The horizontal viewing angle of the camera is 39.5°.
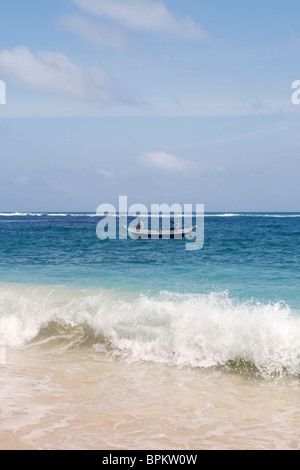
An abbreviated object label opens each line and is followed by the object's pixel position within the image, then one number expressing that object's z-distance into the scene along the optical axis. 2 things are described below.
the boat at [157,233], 42.28
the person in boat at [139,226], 42.25
